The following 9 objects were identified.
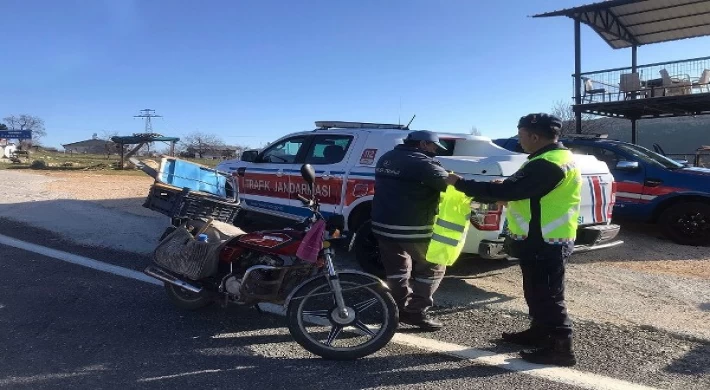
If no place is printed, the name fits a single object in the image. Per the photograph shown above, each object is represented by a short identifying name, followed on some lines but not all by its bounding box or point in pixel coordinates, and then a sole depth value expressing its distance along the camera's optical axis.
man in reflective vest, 3.74
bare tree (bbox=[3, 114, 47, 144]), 101.06
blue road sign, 62.83
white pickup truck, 5.32
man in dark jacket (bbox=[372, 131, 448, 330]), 4.13
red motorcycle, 3.89
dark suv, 8.34
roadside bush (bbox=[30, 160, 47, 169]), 29.82
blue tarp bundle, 5.29
